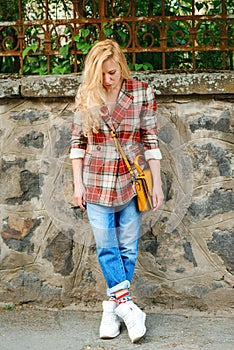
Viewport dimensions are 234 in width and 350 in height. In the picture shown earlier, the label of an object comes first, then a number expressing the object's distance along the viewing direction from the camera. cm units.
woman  345
